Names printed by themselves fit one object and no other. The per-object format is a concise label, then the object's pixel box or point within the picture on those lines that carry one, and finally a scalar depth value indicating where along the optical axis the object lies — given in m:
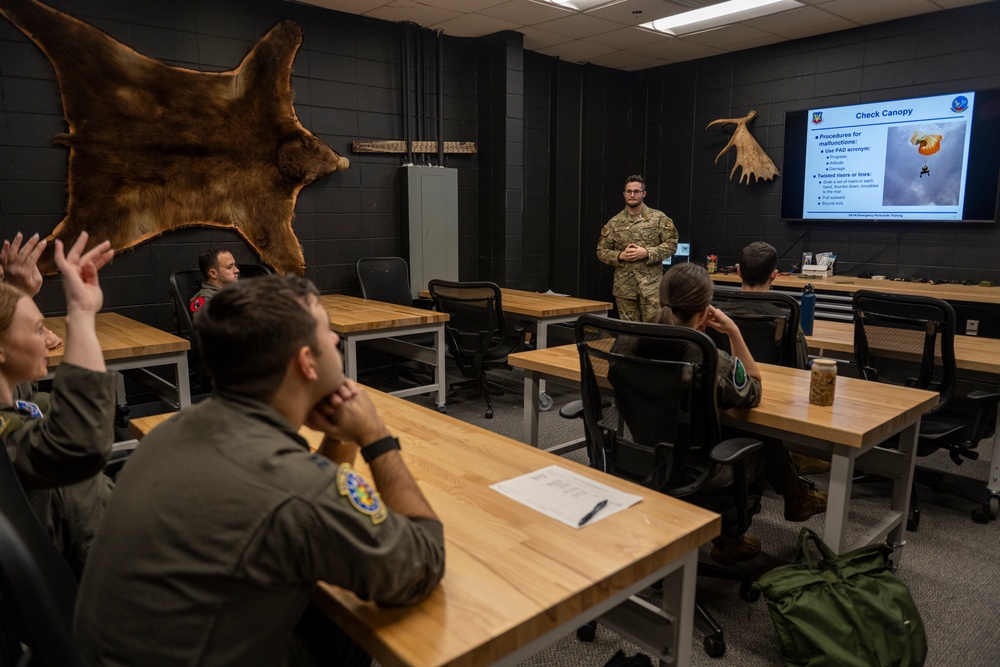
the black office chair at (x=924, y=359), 2.78
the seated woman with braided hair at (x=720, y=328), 2.07
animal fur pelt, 4.22
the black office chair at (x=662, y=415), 1.95
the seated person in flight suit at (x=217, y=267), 4.00
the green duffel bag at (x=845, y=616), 1.89
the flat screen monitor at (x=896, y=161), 5.00
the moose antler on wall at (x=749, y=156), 6.20
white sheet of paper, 1.36
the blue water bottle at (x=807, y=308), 3.31
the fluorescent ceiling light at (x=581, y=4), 4.97
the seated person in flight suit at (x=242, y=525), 0.94
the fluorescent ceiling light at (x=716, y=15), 5.12
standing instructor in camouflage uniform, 5.46
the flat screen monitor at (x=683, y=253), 6.66
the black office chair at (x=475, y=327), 4.46
